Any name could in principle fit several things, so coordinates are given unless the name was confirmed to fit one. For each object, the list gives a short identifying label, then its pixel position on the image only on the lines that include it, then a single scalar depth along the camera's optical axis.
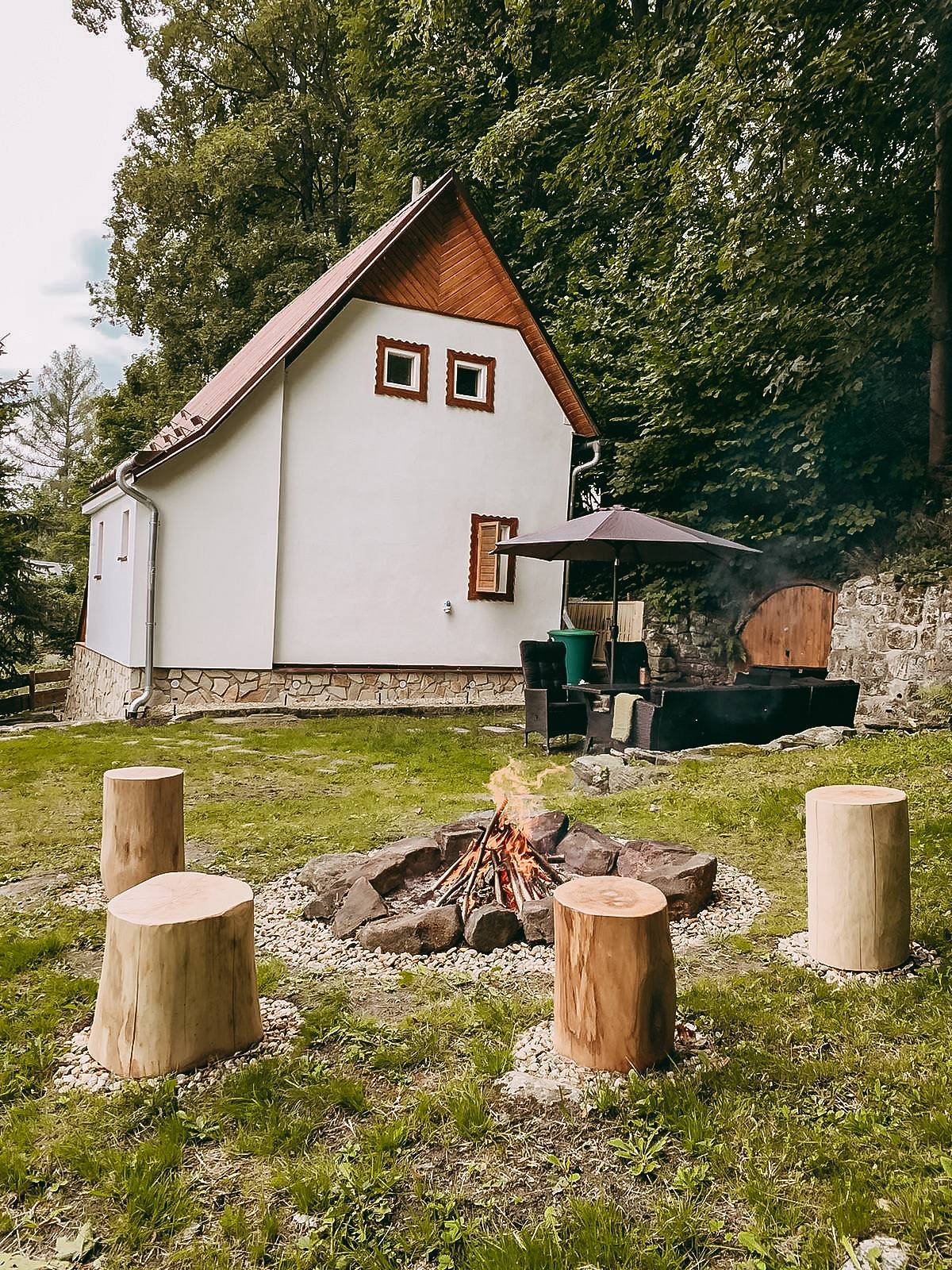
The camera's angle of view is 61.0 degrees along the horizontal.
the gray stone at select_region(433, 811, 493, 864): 4.40
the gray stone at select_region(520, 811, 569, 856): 4.62
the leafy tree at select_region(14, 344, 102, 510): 34.25
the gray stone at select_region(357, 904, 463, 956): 3.57
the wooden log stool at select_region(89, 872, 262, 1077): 2.48
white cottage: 10.88
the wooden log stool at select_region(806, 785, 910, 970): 3.29
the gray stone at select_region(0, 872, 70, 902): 4.30
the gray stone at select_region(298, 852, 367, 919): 3.97
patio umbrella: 8.38
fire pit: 3.64
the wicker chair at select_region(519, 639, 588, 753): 8.93
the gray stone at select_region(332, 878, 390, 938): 3.74
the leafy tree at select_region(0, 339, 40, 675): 15.87
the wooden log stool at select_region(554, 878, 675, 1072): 2.56
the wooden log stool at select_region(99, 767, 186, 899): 4.11
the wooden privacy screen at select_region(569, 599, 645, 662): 14.45
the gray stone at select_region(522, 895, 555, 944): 3.67
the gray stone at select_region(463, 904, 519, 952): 3.61
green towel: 7.97
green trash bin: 12.41
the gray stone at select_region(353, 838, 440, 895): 4.10
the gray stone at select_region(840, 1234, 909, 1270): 1.81
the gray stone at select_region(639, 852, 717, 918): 3.96
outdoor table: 8.47
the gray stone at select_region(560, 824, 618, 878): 4.30
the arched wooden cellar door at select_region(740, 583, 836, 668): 12.25
